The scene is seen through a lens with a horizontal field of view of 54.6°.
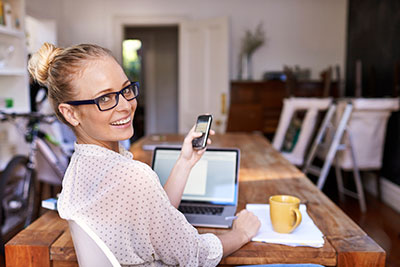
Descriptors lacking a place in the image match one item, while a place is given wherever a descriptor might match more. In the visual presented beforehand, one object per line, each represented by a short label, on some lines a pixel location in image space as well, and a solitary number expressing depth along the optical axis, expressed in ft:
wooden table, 3.27
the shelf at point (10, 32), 11.54
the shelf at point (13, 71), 11.63
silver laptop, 4.42
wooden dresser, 18.24
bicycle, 9.07
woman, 2.59
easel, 11.28
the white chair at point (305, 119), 12.34
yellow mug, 3.54
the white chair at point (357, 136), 11.39
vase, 19.29
